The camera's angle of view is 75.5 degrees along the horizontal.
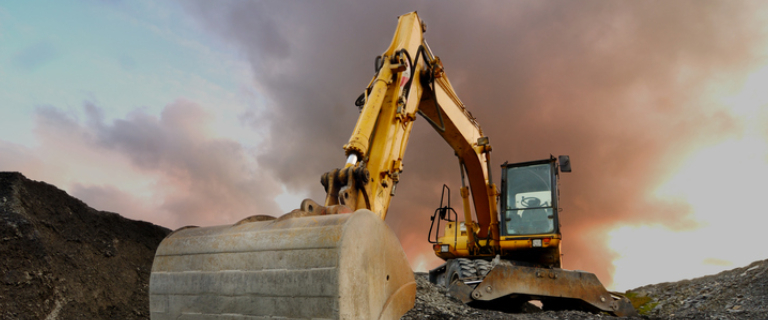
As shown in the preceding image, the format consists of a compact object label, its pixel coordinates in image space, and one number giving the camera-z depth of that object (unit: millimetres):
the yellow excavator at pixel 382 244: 2406
